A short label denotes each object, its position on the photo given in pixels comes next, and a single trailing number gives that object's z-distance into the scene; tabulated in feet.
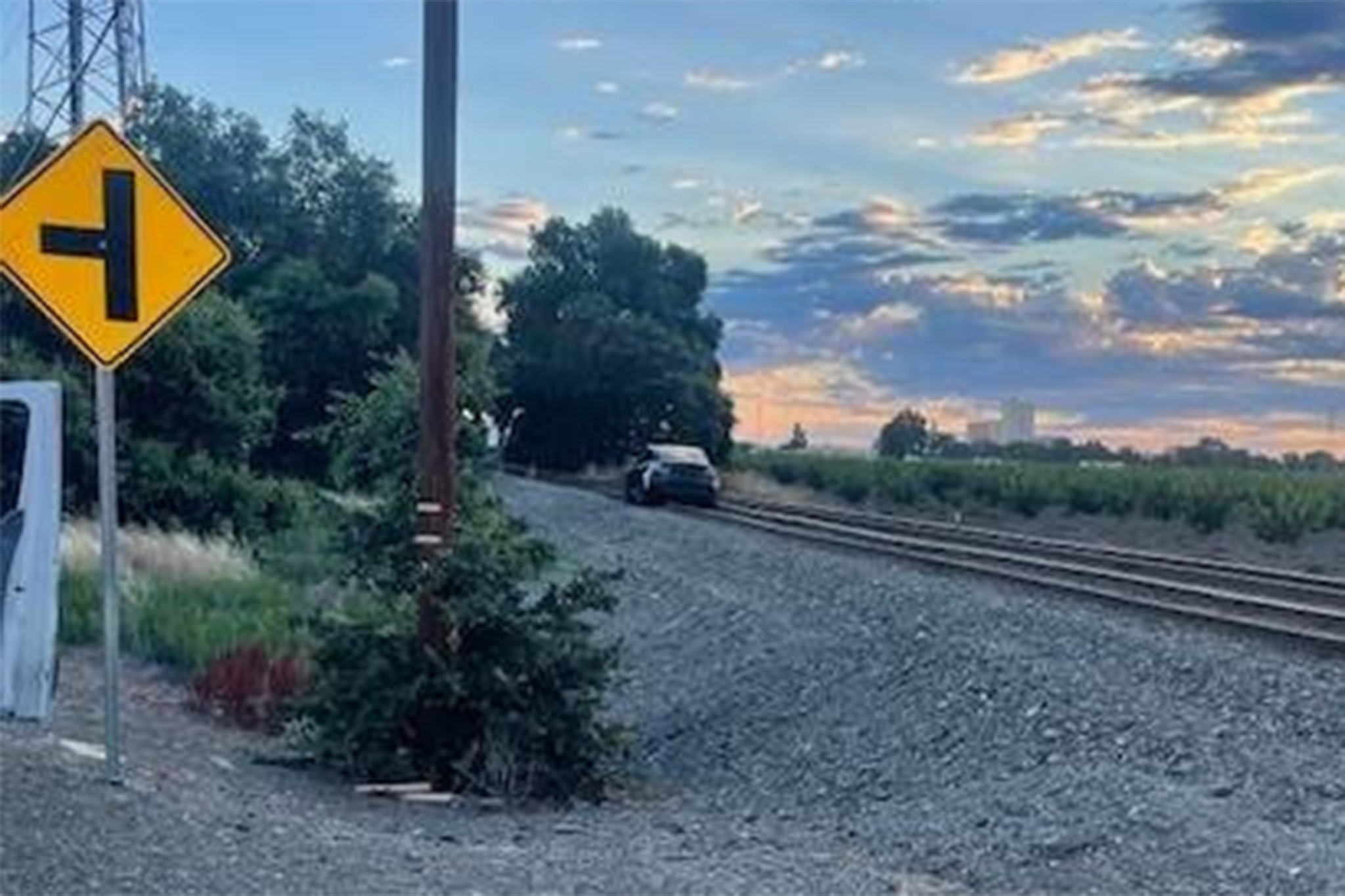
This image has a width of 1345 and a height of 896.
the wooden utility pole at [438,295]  51.93
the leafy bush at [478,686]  50.39
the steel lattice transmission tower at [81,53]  157.28
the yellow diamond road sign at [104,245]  40.47
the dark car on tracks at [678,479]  182.80
